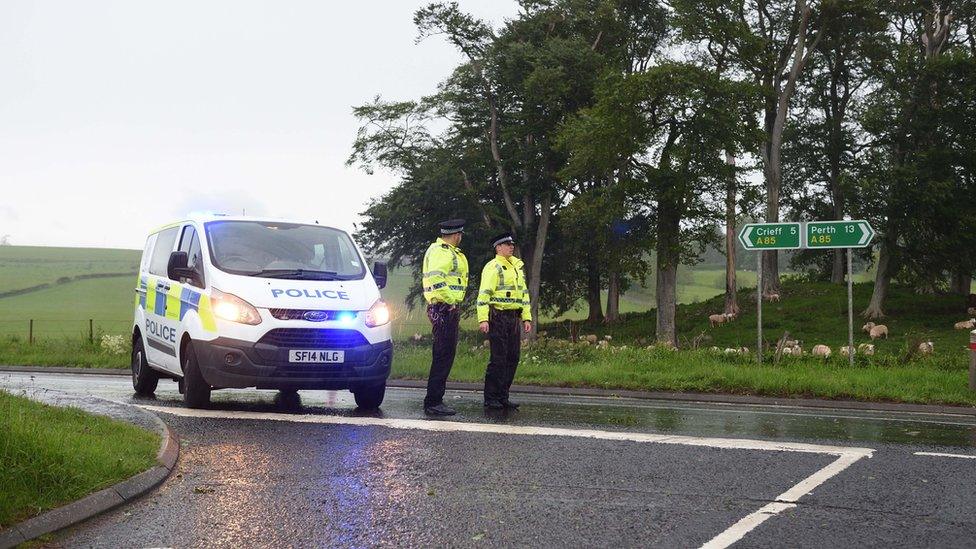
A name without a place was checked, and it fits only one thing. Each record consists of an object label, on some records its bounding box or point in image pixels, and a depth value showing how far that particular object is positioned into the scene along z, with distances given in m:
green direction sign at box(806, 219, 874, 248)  15.16
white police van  10.05
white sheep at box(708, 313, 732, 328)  47.10
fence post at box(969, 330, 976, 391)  13.04
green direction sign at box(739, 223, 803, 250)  16.11
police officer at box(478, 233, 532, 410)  10.73
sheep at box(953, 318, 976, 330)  39.81
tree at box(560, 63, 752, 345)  39.19
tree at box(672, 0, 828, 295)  43.19
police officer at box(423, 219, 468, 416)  10.47
